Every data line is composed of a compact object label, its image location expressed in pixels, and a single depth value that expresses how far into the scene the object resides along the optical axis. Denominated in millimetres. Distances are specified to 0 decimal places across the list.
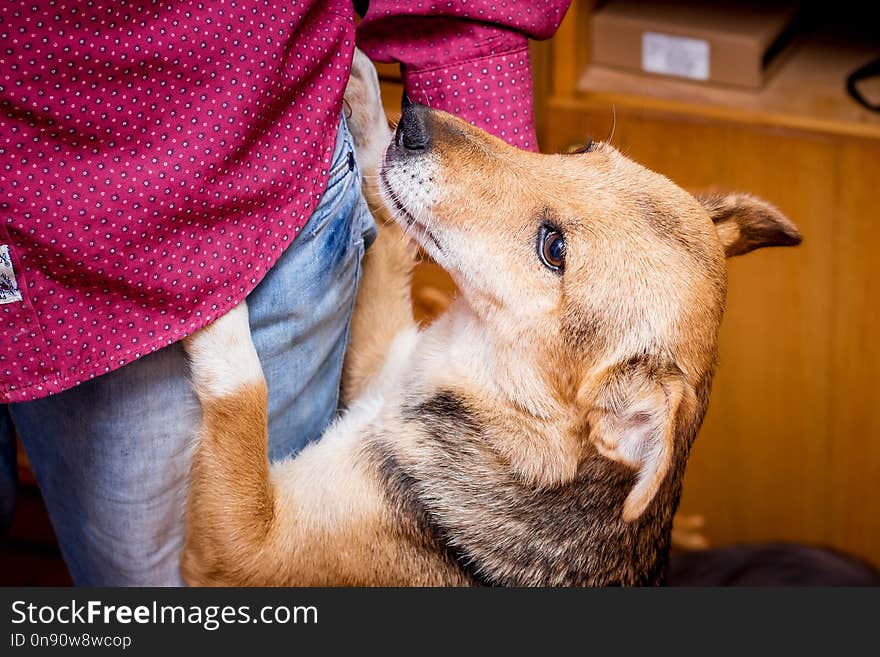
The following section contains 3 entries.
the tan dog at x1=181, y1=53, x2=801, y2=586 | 1673
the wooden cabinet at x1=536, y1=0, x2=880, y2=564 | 2744
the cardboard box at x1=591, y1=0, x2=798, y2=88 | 2738
